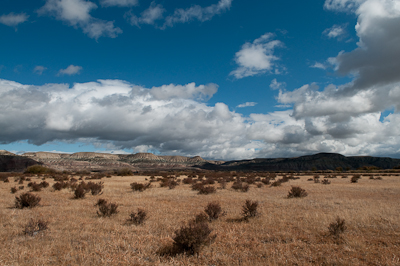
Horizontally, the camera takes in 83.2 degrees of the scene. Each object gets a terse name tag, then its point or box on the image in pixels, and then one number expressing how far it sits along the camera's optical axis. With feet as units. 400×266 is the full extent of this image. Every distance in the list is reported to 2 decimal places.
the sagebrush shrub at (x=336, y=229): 24.59
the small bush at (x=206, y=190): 64.23
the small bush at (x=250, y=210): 33.60
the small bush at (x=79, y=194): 53.78
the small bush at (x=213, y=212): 32.78
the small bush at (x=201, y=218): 30.14
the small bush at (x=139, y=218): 30.66
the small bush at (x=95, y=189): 60.71
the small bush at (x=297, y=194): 54.87
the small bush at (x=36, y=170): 178.40
